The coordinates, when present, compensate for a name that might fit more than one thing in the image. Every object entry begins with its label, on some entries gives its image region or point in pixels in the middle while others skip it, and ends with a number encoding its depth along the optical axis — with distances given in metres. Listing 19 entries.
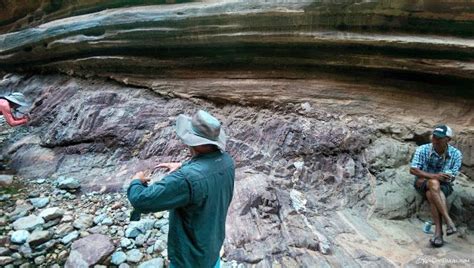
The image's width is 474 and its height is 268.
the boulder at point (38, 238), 3.13
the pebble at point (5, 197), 3.78
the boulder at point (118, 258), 3.03
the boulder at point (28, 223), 3.31
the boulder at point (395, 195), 4.01
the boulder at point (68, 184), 4.00
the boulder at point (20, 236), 3.15
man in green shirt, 1.88
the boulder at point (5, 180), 4.02
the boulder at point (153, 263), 2.97
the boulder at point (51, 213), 3.43
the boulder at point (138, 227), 3.31
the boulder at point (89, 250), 2.94
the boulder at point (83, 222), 3.38
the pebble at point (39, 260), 3.02
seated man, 3.73
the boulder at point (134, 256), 3.05
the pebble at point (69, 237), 3.19
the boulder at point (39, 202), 3.69
